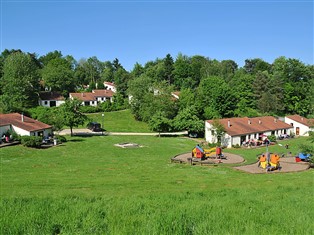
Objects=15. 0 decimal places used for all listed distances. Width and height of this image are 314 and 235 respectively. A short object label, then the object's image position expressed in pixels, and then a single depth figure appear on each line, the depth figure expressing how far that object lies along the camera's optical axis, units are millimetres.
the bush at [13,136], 42997
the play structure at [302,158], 36212
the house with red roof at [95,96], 87625
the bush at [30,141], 41500
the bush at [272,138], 57281
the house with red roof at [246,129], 53156
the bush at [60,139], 47125
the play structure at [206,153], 36469
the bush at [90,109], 77450
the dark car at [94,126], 62250
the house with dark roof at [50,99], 83312
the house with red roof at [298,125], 67375
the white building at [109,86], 116862
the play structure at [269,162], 32062
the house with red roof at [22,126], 44125
